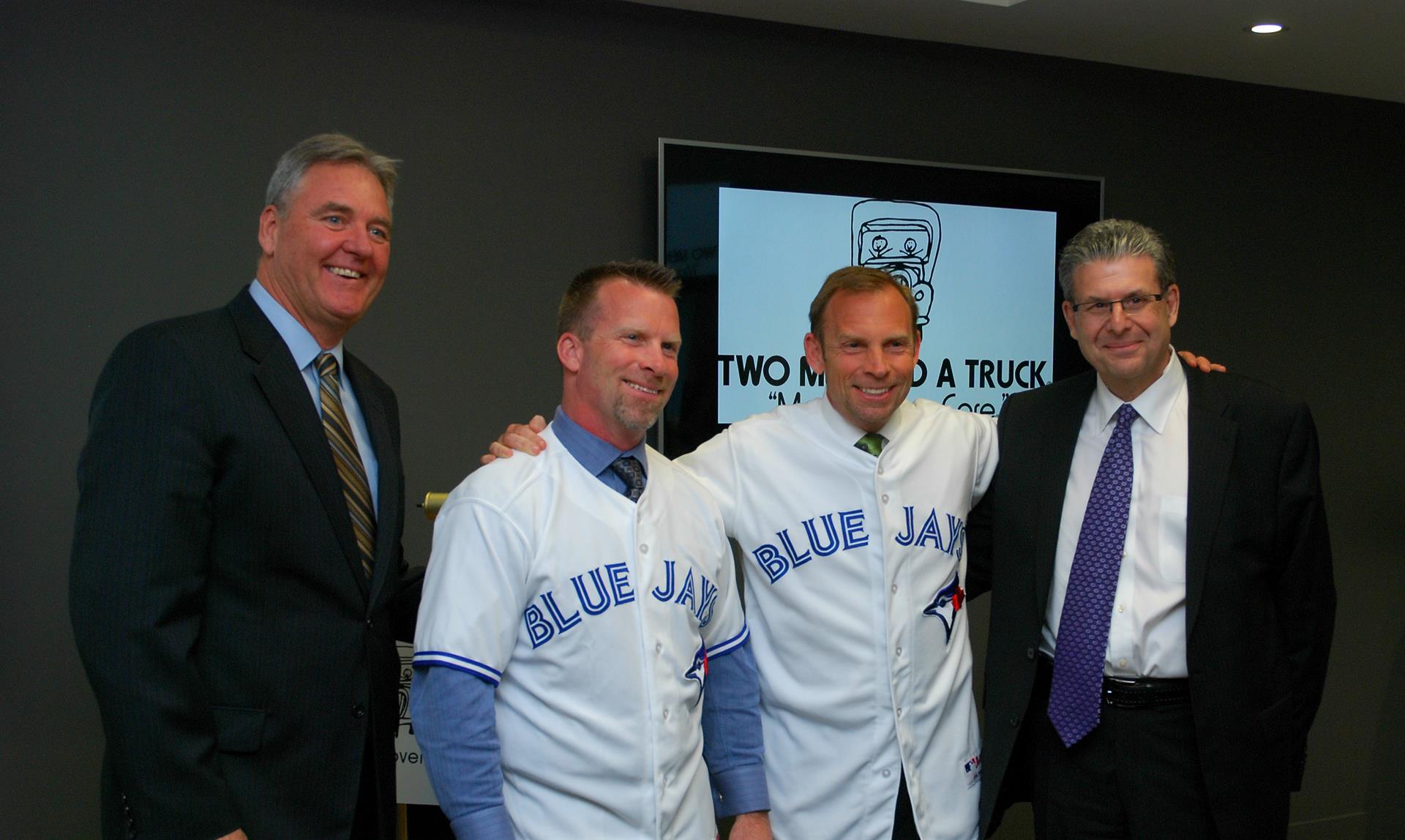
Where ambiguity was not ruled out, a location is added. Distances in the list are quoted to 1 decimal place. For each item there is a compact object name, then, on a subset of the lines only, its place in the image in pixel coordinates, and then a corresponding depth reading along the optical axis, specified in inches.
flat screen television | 138.2
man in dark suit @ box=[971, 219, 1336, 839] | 85.0
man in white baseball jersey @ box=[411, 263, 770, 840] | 68.7
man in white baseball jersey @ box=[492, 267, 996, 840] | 85.9
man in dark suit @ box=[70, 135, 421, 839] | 62.3
